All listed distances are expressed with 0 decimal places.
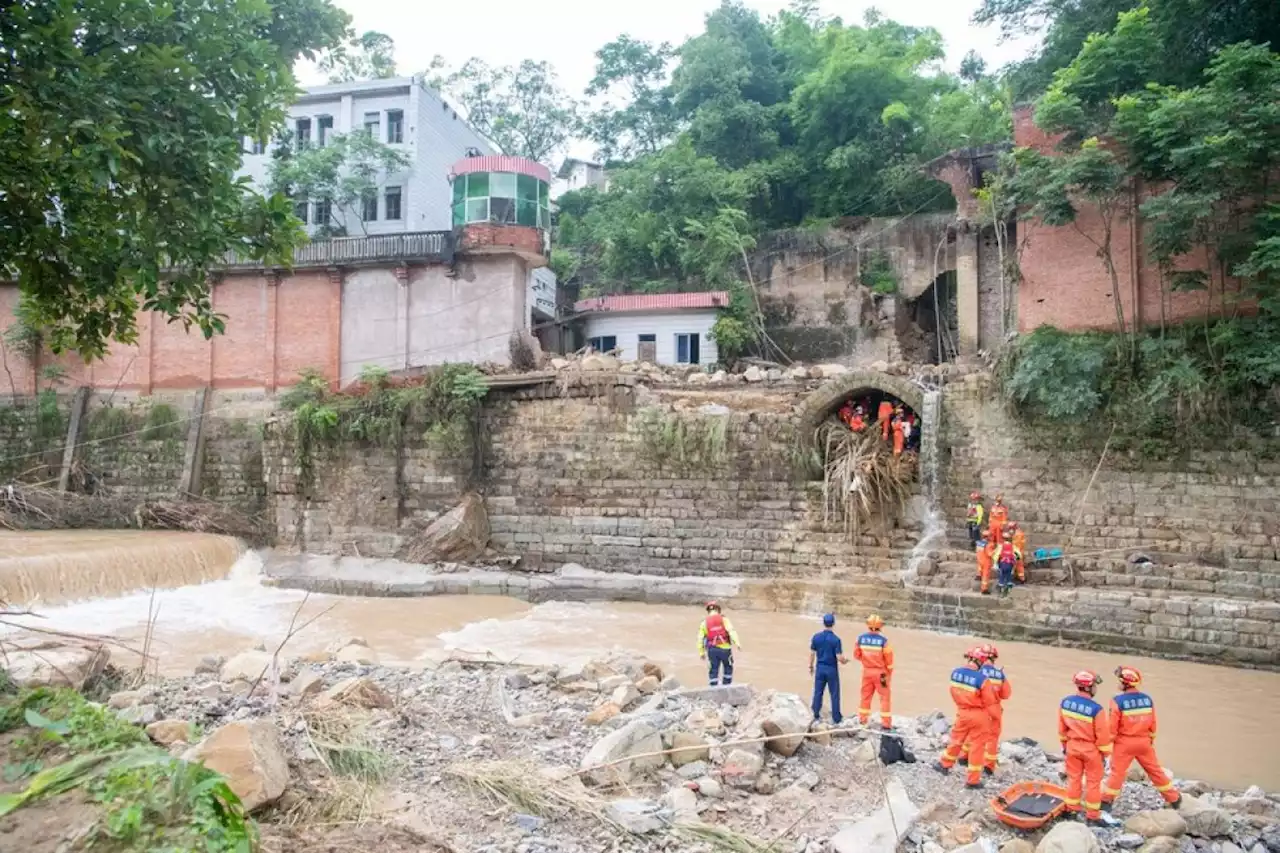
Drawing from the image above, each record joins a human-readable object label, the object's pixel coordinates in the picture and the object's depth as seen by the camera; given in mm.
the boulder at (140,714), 5242
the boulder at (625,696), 6719
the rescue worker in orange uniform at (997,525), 12761
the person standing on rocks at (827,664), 7309
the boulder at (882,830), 4527
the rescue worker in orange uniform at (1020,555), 12505
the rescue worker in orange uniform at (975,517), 13344
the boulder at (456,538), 16219
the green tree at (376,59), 30438
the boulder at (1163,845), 4867
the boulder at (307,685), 6603
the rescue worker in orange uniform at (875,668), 6922
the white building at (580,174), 33844
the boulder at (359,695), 6086
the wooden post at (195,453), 20578
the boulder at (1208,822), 5160
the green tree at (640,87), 30266
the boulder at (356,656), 8719
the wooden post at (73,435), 20484
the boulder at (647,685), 7453
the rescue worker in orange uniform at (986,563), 12500
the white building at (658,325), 22406
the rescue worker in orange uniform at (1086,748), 5301
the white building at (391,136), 26859
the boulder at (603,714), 6289
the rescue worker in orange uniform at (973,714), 5840
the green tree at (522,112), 33031
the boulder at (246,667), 7758
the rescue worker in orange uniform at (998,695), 5949
